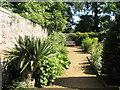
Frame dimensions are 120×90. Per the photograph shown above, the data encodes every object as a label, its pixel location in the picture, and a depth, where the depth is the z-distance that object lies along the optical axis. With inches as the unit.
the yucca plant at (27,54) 184.9
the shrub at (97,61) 297.0
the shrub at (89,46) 554.3
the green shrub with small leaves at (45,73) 208.2
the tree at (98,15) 1202.6
